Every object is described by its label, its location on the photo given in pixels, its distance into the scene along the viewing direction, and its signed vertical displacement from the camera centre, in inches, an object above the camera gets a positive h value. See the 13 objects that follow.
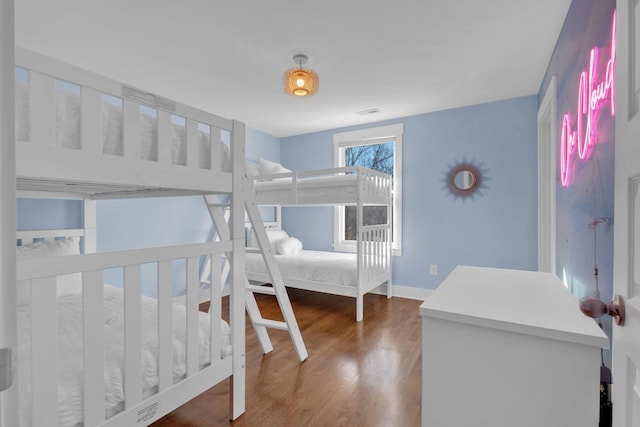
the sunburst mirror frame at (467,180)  126.6 +14.0
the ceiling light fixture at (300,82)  81.0 +34.0
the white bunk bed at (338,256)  115.0 -11.4
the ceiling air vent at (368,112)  130.5 +42.8
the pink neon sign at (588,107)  42.3 +16.9
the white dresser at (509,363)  31.3 -16.2
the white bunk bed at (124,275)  33.0 -8.0
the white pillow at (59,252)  73.9 -9.7
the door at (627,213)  23.0 +0.0
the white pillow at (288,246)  148.0 -15.9
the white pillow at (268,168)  151.3 +21.6
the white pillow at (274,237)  150.8 -12.0
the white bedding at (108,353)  36.5 -19.7
